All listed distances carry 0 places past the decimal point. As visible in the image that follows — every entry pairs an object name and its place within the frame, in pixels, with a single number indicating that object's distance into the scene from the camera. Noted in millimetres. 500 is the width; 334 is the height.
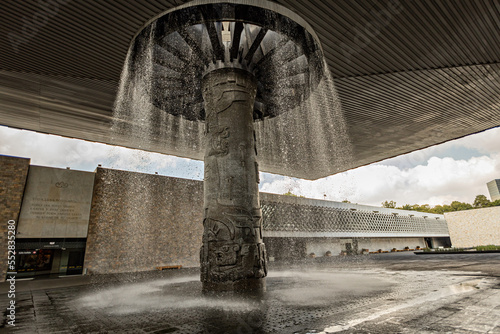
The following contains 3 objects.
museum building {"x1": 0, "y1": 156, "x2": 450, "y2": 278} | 13312
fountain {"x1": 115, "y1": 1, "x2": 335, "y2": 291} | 7059
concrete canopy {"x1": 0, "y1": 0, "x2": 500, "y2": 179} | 6723
